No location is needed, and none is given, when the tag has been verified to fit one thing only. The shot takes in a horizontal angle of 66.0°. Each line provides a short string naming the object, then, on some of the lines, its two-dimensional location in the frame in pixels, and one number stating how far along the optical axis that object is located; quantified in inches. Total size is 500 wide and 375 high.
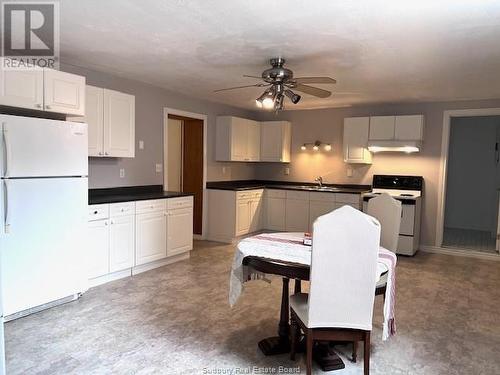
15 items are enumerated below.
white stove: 215.0
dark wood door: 244.1
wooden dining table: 90.0
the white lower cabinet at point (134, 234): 153.6
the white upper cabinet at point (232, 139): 246.1
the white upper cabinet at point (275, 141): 269.6
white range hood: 227.1
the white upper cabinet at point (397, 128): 223.7
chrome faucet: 264.4
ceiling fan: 135.2
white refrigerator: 117.9
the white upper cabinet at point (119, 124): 164.2
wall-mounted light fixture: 263.1
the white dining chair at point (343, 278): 82.0
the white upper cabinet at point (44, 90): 120.2
